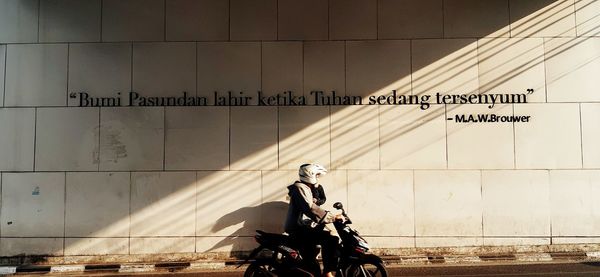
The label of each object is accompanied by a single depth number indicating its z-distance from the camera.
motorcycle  5.30
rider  5.60
